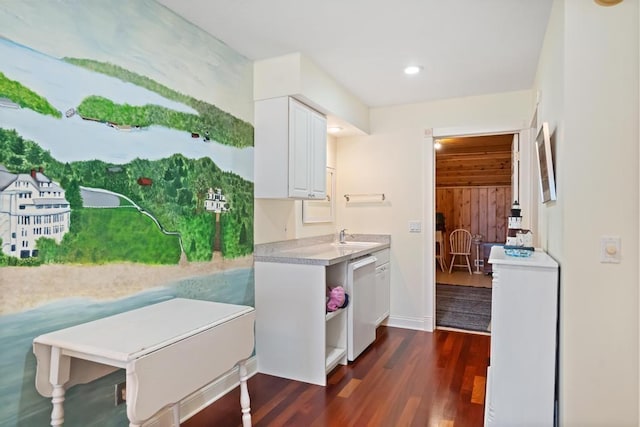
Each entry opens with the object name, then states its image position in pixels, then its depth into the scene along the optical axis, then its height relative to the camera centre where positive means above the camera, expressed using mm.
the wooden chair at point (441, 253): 7707 -792
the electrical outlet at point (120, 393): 1959 -938
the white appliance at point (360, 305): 3086 -775
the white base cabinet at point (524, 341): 1851 -622
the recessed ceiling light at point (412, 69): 3051 +1161
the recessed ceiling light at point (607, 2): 1645 +919
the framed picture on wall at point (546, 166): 2031 +279
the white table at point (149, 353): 1416 -579
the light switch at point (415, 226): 4008 -130
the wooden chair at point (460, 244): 7577 -582
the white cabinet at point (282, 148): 2842 +482
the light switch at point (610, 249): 1661 -140
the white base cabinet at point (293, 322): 2701 -793
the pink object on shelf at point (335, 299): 2910 -655
